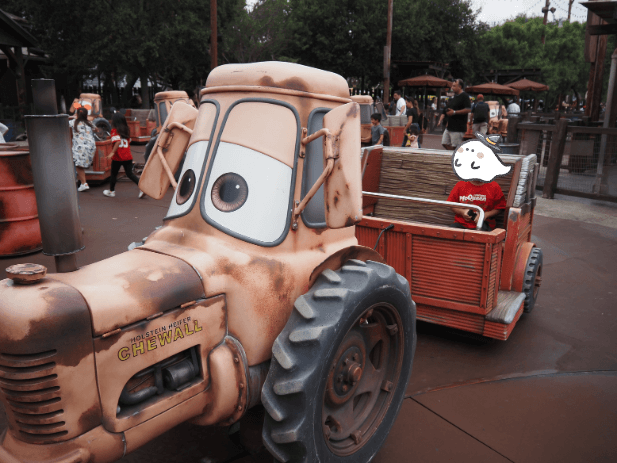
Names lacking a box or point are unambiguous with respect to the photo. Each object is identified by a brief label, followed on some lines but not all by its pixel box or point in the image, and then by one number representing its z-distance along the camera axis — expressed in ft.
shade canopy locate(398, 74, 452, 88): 88.63
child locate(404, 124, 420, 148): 35.68
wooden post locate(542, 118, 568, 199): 32.37
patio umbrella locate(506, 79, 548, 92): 91.50
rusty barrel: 19.72
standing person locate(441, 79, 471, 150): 33.68
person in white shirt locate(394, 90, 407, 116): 56.39
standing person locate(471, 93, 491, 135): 36.81
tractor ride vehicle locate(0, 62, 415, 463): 5.74
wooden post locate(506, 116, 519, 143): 37.40
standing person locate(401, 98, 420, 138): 53.47
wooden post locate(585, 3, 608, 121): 45.98
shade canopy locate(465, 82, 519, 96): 83.61
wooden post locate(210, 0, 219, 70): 52.24
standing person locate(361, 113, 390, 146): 35.96
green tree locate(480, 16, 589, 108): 147.13
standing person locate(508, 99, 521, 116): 69.70
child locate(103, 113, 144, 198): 30.73
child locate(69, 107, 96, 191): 32.78
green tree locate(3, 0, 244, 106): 75.66
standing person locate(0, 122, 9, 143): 30.30
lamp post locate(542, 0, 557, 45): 174.23
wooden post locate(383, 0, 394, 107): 72.50
